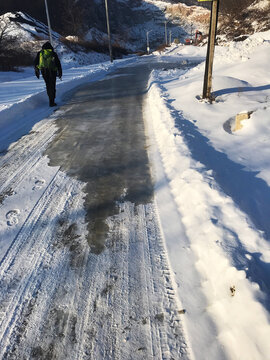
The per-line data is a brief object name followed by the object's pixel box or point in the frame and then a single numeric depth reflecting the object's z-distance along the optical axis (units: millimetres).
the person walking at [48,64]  8141
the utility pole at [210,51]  6908
